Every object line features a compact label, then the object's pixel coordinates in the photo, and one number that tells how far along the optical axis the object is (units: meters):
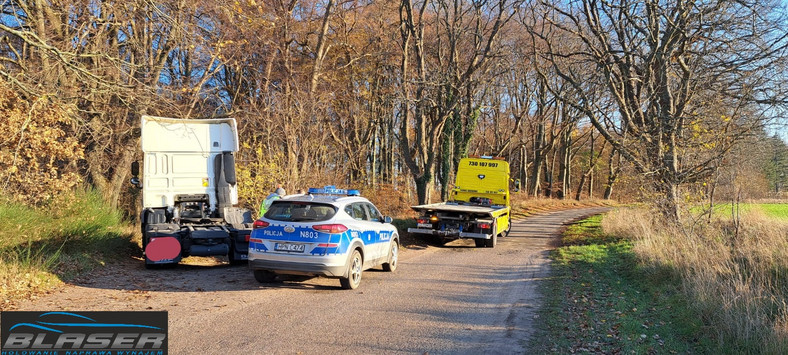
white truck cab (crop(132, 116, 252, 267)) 11.56
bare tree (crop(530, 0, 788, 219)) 13.43
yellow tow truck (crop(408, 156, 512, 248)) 15.66
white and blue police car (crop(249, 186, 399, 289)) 8.49
